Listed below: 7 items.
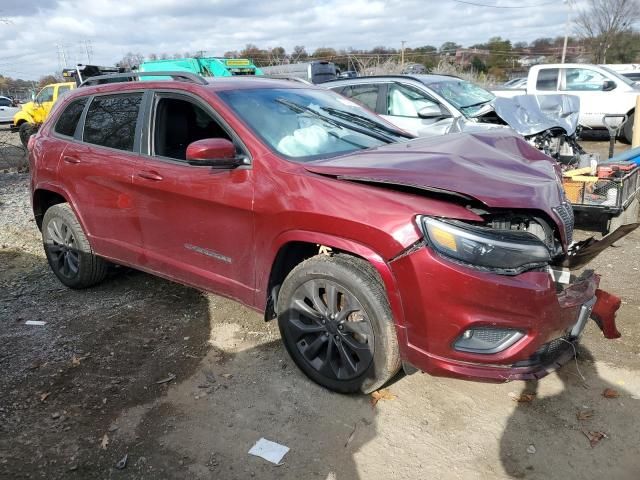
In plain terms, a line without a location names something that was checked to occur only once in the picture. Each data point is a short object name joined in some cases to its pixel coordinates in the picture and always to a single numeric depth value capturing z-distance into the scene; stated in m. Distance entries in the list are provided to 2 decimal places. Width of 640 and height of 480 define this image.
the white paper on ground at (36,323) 4.30
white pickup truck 12.70
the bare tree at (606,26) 41.03
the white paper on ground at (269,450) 2.69
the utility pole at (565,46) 41.19
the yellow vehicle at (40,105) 18.66
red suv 2.55
